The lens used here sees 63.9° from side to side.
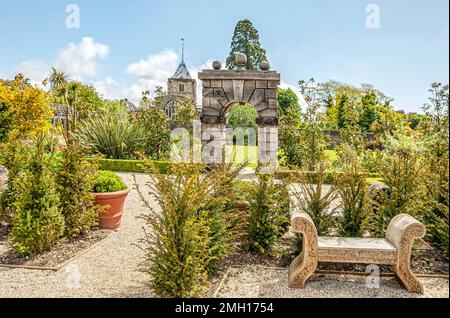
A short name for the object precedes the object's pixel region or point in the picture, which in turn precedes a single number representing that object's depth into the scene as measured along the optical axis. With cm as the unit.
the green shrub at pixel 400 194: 418
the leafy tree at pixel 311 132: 1139
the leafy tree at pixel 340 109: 2374
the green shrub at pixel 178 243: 302
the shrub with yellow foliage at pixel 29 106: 1450
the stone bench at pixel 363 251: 318
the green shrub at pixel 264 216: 412
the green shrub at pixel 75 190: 473
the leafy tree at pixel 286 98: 3498
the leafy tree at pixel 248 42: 2803
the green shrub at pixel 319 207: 411
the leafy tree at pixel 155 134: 1312
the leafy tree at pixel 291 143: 1141
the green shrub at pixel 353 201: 411
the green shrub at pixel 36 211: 420
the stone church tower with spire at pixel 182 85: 4562
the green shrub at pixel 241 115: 2284
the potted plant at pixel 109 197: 534
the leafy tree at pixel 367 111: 2188
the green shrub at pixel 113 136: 1262
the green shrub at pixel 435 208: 395
